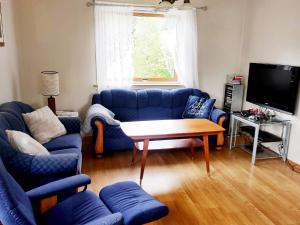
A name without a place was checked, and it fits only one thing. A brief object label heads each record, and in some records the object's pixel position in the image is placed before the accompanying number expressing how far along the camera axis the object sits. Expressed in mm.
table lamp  3566
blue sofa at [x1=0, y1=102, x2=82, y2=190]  1965
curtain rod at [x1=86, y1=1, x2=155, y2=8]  3885
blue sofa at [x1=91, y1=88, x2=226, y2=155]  3691
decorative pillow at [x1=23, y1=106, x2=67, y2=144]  2934
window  4305
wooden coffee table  2893
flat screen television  3453
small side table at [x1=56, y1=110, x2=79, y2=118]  3686
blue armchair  1407
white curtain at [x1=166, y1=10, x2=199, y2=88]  4262
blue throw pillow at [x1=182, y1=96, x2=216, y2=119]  4012
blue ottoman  1665
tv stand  3549
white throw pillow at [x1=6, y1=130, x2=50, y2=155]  2128
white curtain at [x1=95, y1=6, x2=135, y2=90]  3961
